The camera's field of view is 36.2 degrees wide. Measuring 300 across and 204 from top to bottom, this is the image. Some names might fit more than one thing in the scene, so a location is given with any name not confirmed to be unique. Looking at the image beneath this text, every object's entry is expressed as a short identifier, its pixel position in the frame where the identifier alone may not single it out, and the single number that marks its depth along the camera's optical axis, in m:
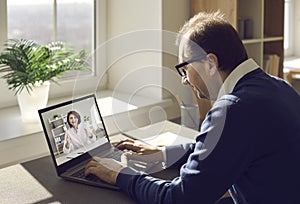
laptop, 1.54
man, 1.16
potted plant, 2.02
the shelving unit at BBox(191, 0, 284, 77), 2.44
